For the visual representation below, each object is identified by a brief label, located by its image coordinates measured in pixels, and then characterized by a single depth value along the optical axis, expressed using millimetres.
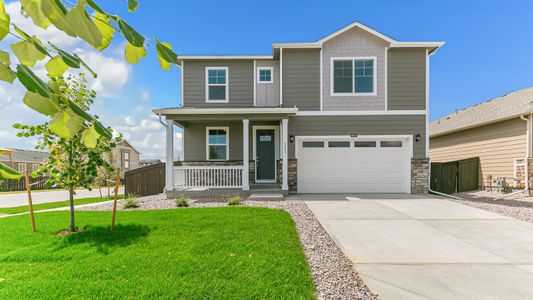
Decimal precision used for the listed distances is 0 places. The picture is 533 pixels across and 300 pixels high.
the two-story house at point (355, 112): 10617
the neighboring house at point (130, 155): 39456
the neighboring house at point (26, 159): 30219
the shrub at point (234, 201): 8211
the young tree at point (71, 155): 5156
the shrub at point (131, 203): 8148
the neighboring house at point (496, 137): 11141
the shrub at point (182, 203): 8133
